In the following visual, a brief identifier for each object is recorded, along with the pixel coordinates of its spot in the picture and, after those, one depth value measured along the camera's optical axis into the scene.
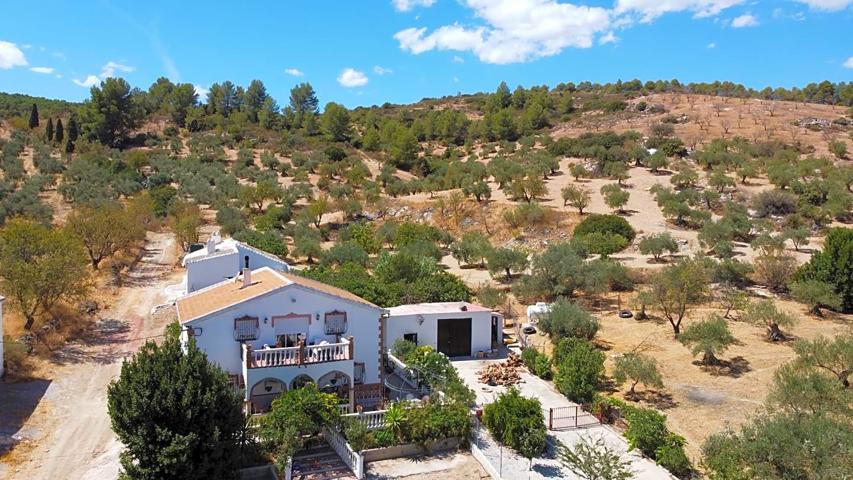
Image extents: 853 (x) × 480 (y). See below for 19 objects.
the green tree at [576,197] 50.22
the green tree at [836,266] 30.91
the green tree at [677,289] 27.72
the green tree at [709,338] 23.24
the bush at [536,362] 23.02
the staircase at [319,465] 15.48
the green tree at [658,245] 39.69
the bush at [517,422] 16.52
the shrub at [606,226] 44.19
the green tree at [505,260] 37.16
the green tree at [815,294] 29.55
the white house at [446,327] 24.02
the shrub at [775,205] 47.94
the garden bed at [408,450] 16.41
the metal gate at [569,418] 18.71
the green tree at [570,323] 26.03
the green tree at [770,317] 25.94
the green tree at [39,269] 24.12
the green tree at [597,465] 13.51
